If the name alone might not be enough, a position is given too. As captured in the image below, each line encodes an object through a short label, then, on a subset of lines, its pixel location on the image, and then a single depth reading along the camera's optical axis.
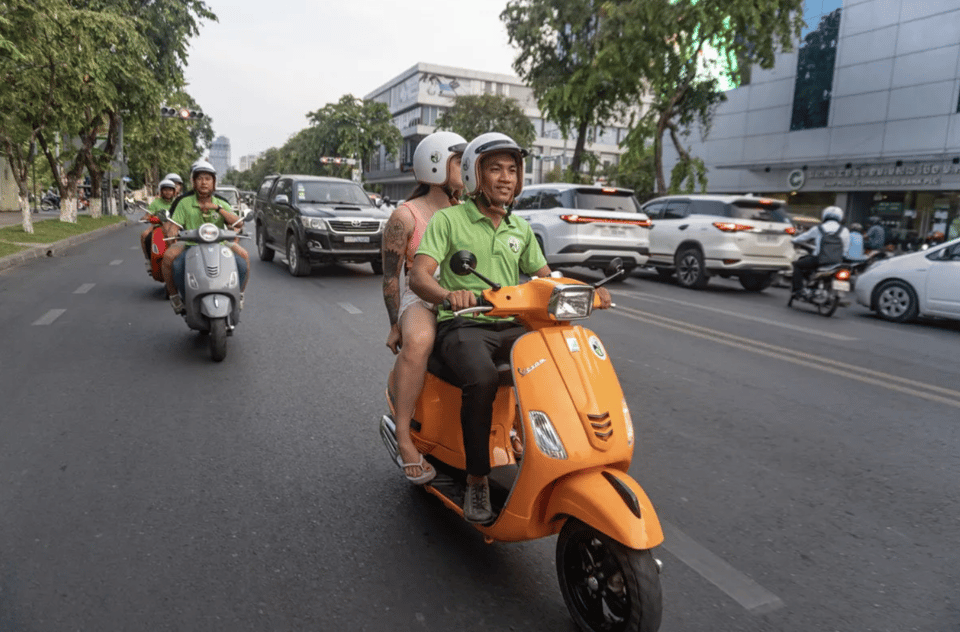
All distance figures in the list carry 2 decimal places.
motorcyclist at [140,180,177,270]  9.75
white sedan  10.55
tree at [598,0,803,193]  20.52
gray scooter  6.34
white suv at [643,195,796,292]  13.55
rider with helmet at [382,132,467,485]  3.42
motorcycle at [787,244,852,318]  11.15
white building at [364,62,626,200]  78.50
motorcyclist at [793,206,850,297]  11.53
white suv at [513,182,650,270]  12.91
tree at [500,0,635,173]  23.66
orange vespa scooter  2.34
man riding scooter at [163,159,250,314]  7.04
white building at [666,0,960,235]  26.22
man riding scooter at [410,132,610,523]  2.85
